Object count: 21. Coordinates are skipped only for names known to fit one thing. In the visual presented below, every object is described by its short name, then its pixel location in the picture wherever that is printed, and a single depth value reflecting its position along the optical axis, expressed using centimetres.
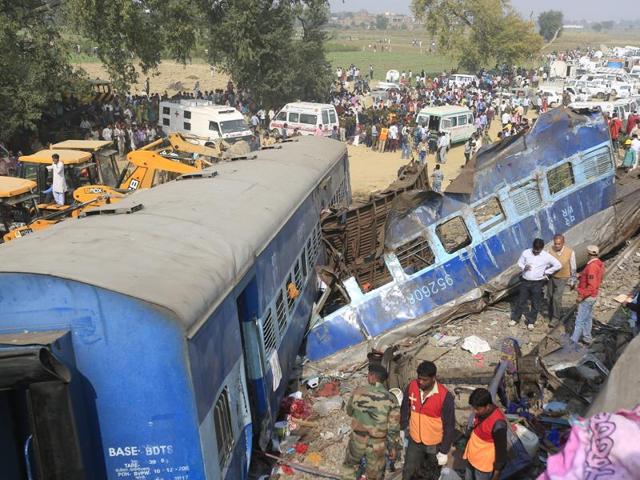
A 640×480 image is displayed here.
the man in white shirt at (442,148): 2586
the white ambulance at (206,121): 2631
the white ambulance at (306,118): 2748
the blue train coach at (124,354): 438
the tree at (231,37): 2611
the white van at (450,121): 2833
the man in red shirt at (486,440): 526
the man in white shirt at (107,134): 2666
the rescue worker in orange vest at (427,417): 573
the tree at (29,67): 2258
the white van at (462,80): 4950
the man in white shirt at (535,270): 985
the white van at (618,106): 2926
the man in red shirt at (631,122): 2584
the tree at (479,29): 5241
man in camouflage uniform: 589
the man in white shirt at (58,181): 1339
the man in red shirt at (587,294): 896
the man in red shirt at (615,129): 2466
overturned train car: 959
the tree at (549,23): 12125
